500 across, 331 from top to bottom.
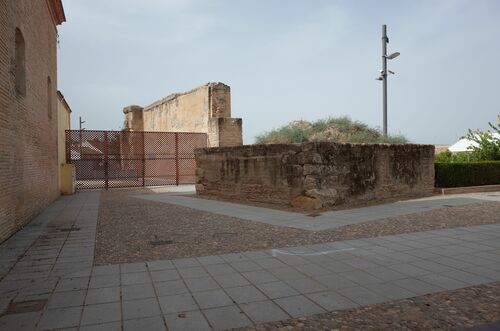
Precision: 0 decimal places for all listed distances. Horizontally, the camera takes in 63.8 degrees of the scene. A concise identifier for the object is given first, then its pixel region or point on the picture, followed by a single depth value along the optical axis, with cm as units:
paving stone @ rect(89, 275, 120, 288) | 423
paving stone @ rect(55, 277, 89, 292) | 415
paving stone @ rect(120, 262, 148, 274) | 478
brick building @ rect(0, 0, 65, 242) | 675
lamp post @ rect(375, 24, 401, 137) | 1488
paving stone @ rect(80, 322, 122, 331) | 317
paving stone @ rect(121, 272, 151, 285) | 432
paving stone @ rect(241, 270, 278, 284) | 441
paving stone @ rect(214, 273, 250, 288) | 427
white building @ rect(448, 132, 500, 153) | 2485
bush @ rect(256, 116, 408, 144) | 1608
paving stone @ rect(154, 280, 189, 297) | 402
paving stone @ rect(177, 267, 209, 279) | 456
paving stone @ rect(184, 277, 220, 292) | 414
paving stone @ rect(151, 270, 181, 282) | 444
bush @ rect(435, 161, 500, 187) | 1387
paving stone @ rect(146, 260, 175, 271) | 486
